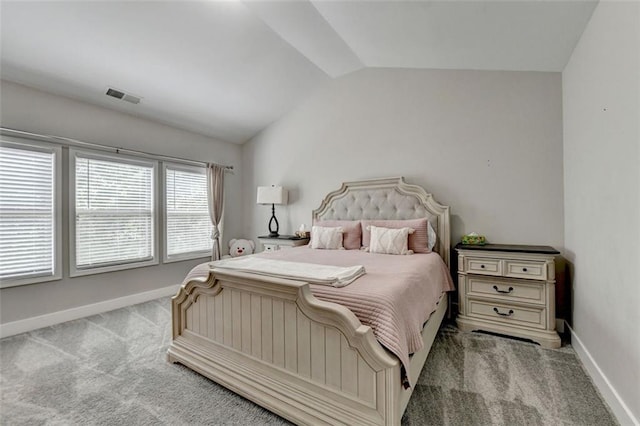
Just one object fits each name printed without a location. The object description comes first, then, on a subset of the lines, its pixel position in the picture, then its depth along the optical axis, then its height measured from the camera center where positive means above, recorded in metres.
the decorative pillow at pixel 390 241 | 2.84 -0.28
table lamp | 4.18 +0.29
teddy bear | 4.59 -0.54
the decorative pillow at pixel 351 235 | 3.31 -0.25
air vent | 3.08 +1.37
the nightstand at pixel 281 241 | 3.86 -0.38
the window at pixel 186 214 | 3.99 +0.02
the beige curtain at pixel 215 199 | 4.39 +0.26
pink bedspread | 1.37 -0.47
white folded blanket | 1.68 -0.38
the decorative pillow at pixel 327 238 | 3.28 -0.29
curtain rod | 2.68 +0.80
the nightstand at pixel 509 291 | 2.42 -0.72
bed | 1.33 -0.80
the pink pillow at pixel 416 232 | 2.93 -0.20
